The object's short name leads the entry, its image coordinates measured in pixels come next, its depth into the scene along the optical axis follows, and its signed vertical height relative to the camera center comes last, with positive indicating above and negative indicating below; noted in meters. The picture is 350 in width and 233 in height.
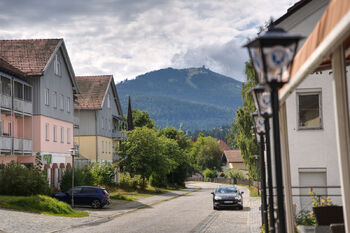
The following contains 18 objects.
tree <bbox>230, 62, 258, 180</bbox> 44.28 +2.26
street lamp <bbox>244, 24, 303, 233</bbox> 5.05 +1.03
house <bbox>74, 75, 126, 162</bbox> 56.00 +6.07
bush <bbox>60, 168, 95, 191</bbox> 37.62 -0.51
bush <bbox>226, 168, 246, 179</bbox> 101.00 -1.39
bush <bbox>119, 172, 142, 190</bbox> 53.49 -1.21
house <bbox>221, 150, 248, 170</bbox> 133.24 +2.07
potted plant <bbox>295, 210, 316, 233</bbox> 15.17 -1.81
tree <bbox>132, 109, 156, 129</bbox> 96.75 +9.47
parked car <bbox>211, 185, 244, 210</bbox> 31.56 -1.93
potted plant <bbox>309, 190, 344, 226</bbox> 11.91 -1.16
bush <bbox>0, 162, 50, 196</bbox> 30.16 -0.46
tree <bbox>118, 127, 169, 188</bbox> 52.41 +1.57
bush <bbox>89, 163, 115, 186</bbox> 46.44 -0.12
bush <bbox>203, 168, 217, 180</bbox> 120.75 -1.48
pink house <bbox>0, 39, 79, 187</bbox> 35.03 +5.32
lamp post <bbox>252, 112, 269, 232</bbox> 11.04 +0.71
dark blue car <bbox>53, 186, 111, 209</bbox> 32.19 -1.55
